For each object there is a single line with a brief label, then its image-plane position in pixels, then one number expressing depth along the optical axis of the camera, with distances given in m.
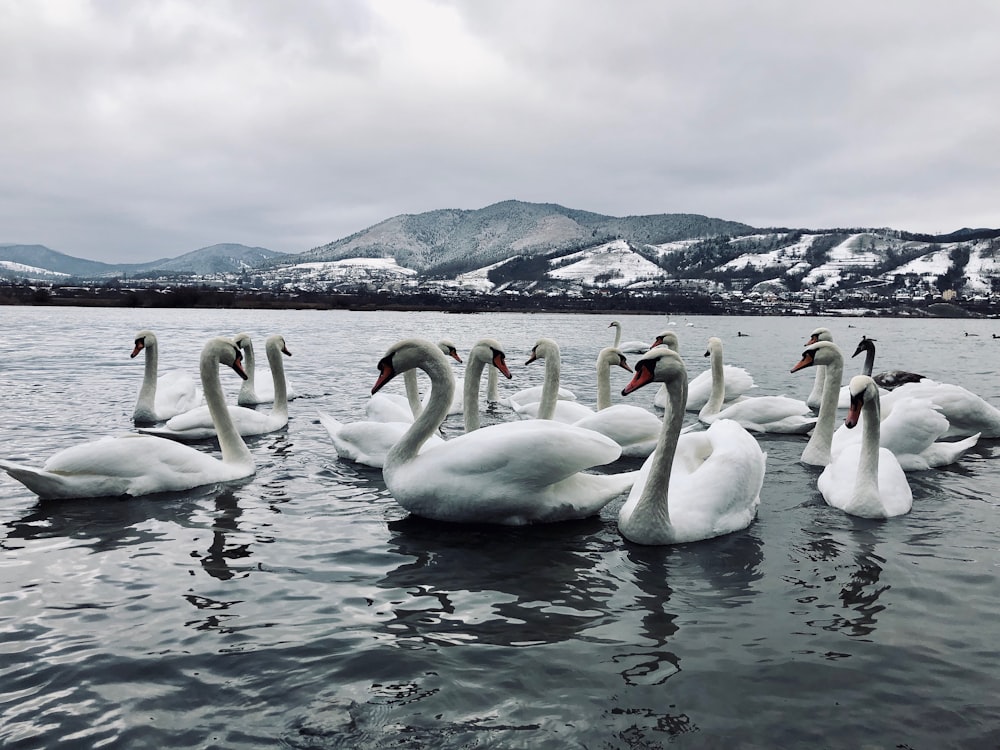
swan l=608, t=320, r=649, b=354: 27.16
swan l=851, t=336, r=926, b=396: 16.17
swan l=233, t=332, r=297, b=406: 14.99
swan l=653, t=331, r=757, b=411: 14.66
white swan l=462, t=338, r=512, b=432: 9.18
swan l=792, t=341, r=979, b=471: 9.31
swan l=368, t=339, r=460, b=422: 11.28
